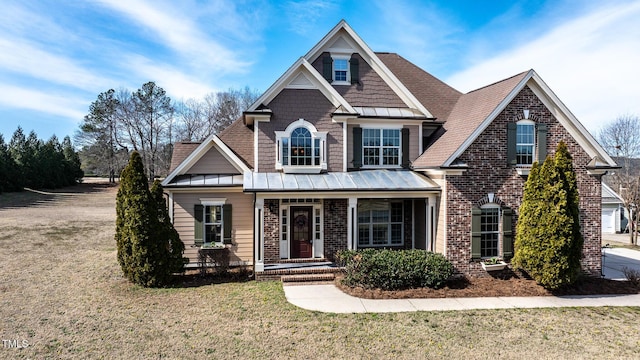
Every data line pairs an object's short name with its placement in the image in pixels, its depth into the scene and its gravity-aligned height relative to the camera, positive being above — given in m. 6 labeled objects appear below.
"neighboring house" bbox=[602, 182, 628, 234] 28.22 -2.50
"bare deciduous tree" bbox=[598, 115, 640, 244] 23.31 +1.83
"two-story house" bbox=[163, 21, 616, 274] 12.98 +0.49
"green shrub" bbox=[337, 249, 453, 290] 11.78 -2.92
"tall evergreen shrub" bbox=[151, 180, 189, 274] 12.30 -1.91
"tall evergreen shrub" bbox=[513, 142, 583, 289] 11.41 -1.48
